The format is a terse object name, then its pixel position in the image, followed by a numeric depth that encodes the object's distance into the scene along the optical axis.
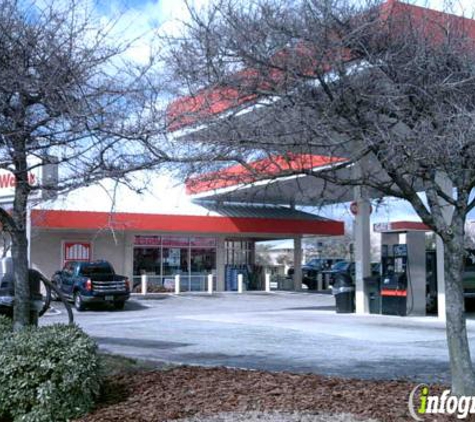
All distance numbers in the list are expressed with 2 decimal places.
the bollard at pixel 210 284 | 35.31
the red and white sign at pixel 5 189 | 20.19
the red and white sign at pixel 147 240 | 34.72
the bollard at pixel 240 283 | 36.29
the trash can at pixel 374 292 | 21.91
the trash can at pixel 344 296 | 22.72
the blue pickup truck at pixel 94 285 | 25.56
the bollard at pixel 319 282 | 42.25
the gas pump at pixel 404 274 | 20.90
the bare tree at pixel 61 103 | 7.56
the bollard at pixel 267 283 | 37.89
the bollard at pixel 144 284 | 33.44
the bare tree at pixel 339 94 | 6.80
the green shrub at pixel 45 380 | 6.89
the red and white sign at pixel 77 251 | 32.75
